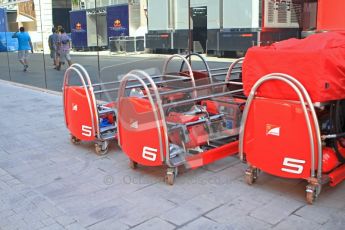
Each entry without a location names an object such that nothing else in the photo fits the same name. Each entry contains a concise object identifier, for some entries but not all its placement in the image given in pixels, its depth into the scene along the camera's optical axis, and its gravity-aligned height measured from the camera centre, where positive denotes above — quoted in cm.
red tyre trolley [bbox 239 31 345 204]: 352 -60
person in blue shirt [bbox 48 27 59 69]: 1538 +24
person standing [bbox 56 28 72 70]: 1496 -2
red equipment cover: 350 -19
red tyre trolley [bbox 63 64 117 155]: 527 -87
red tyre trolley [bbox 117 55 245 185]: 424 -85
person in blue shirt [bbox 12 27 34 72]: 1606 +8
